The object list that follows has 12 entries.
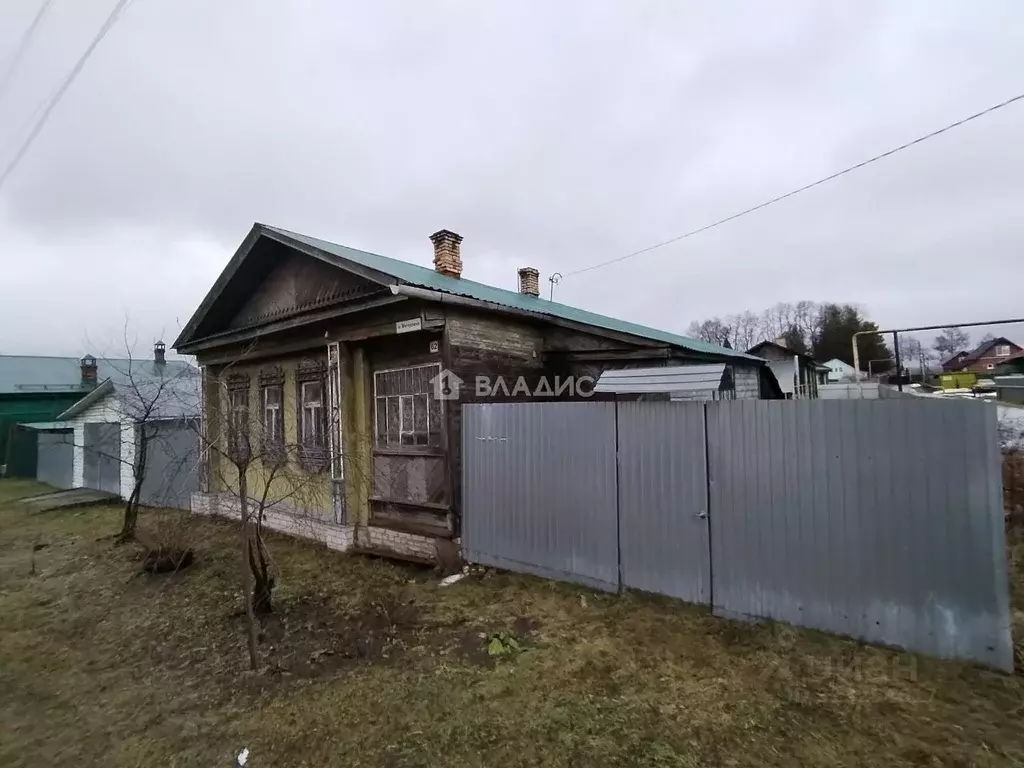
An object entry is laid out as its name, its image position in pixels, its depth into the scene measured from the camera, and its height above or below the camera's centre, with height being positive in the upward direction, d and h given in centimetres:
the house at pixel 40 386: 2384 +100
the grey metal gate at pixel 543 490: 524 -108
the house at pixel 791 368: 2142 +81
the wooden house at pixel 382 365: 667 +45
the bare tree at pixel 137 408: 855 -11
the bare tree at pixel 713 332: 5309 +598
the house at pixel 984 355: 6000 +323
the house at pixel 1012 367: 3884 +110
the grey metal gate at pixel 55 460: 1705 -186
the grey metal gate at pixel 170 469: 1171 -156
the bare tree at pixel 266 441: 523 -61
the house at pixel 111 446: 1194 -119
